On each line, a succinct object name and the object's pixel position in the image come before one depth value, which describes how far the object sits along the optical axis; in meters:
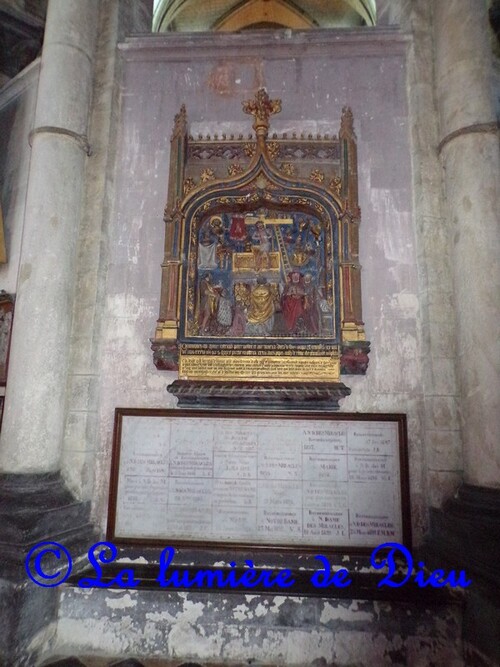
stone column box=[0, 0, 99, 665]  2.94
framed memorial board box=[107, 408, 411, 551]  3.53
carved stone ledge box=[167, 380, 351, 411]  3.68
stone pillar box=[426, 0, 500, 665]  2.84
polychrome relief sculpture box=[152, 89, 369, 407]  3.80
